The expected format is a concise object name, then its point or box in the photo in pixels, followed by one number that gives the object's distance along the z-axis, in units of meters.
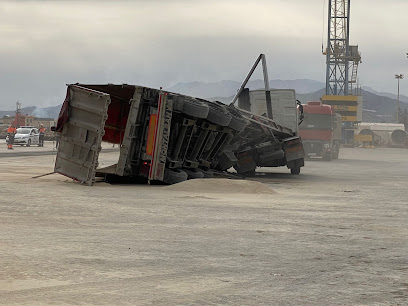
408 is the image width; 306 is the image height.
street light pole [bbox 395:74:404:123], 179.38
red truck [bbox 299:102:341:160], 44.50
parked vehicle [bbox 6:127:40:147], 57.62
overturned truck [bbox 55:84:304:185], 18.70
